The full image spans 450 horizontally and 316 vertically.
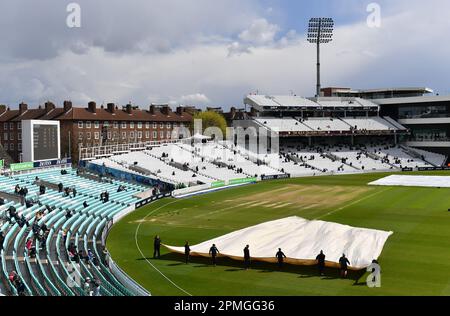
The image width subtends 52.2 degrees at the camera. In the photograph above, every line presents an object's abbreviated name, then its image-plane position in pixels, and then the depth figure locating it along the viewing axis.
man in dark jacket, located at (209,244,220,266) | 23.72
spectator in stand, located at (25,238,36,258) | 23.41
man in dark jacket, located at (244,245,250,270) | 23.03
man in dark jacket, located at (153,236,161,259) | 26.04
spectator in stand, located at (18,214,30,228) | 29.57
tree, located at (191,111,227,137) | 122.50
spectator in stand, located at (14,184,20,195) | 39.22
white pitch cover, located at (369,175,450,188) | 58.24
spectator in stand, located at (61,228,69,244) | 27.52
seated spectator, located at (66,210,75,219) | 34.44
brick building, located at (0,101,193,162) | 95.00
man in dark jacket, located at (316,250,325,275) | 21.56
